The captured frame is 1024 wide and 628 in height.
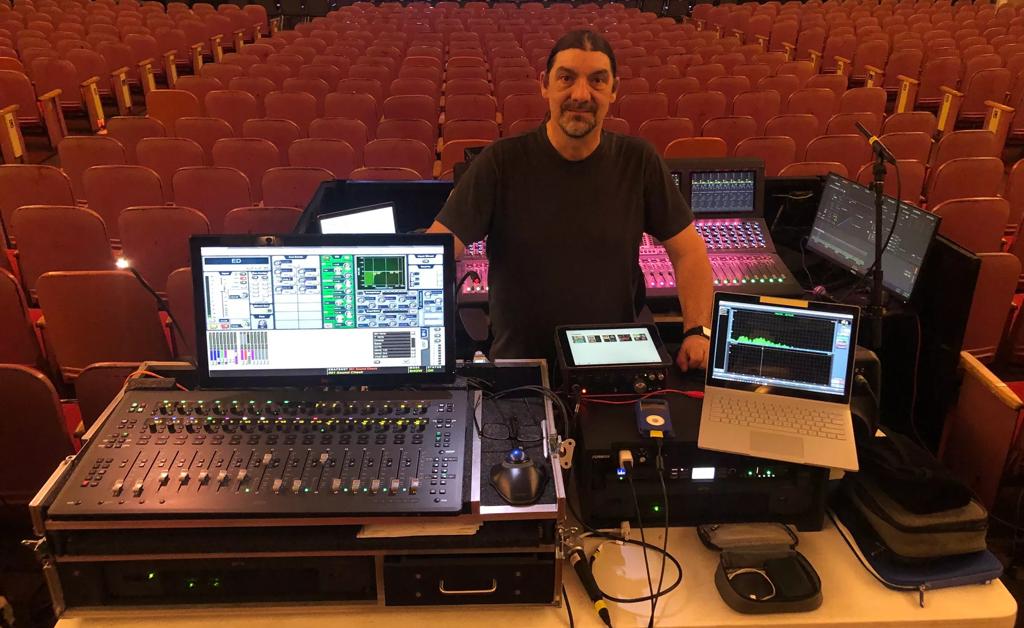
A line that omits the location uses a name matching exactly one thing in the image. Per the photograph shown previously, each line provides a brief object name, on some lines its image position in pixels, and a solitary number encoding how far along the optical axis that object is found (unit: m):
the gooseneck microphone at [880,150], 1.95
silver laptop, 1.52
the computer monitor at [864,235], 2.47
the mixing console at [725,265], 2.65
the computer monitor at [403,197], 3.10
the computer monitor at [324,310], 1.48
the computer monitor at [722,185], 2.76
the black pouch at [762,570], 1.27
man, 1.93
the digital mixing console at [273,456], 1.22
